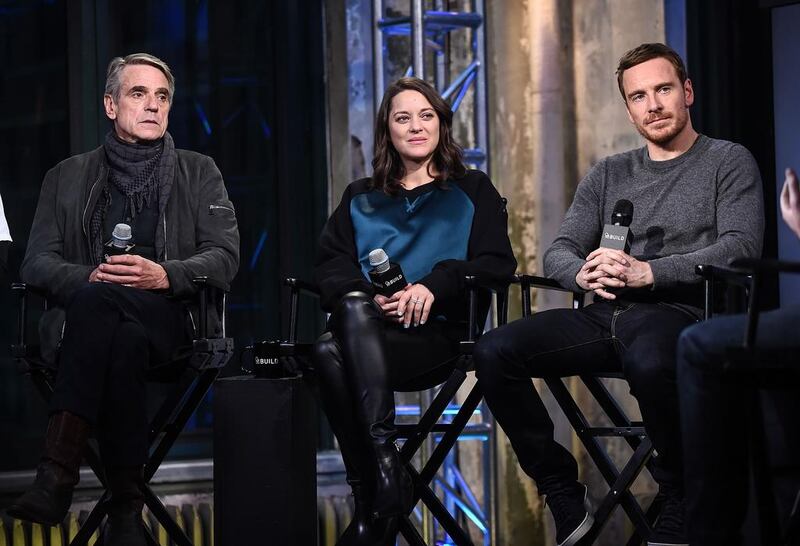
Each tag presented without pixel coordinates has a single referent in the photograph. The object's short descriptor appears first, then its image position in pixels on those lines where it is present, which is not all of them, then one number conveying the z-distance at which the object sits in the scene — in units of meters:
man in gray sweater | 5.65
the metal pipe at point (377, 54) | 8.69
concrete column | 9.17
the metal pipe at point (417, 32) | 8.59
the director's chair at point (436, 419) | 6.46
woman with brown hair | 6.16
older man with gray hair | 6.05
